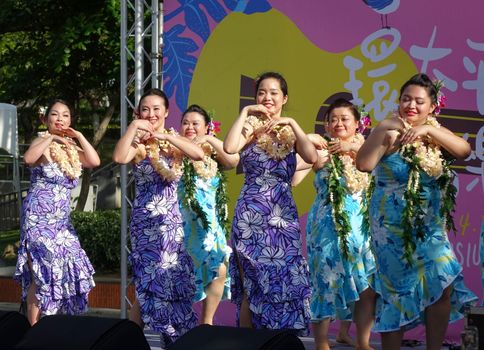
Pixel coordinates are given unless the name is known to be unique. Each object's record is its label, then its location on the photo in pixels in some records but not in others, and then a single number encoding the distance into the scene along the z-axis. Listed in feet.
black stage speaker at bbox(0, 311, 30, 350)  15.02
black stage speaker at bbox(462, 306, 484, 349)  15.72
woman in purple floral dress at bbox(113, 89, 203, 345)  33.04
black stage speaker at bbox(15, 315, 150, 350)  13.94
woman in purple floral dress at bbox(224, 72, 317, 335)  29.21
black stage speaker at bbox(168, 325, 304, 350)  13.37
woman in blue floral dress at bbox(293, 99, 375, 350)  32.96
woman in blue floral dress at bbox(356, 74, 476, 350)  26.78
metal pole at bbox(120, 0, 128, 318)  41.24
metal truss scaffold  41.28
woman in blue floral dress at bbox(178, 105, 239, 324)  35.55
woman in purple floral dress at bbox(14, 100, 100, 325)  35.81
